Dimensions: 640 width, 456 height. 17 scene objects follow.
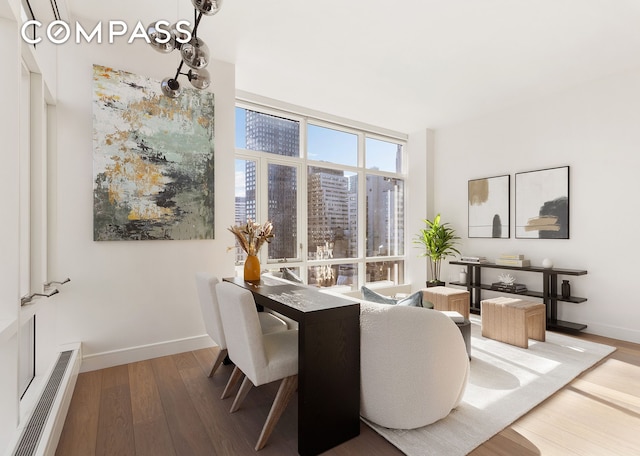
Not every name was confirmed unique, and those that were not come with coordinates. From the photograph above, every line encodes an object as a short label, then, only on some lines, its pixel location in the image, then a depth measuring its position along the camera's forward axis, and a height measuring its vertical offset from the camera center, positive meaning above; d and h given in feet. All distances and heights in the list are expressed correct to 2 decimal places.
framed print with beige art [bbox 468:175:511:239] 15.61 +0.99
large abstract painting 9.47 +2.04
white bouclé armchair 5.90 -2.54
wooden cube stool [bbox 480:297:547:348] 10.80 -3.21
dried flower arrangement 9.11 -0.23
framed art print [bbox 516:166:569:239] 13.62 +1.03
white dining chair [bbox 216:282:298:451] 5.87 -2.41
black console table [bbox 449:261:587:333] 12.69 -2.76
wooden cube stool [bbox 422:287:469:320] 12.74 -2.85
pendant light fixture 5.61 +3.30
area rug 6.05 -3.93
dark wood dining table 5.60 -2.54
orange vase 9.19 -1.19
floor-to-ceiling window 14.35 +1.65
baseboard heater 5.17 -3.47
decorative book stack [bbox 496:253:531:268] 14.23 -1.46
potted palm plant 17.22 -0.83
